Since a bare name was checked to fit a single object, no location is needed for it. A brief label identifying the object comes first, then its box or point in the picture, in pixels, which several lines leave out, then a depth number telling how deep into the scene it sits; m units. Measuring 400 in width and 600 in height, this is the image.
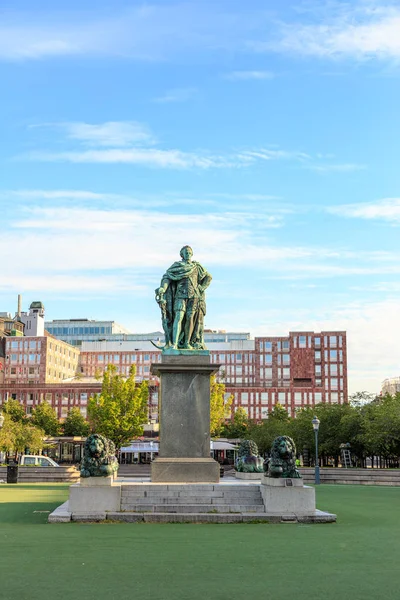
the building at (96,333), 175.62
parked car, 54.88
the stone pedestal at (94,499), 18.39
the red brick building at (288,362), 151.62
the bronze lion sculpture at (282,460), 18.91
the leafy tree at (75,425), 110.81
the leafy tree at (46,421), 105.88
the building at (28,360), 139.50
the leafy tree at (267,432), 74.19
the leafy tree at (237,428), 114.90
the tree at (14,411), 105.56
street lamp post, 40.44
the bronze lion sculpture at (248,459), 25.39
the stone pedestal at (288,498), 18.48
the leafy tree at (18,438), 60.34
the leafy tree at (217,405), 78.31
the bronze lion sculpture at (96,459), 18.97
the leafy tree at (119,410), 75.88
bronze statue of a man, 22.66
